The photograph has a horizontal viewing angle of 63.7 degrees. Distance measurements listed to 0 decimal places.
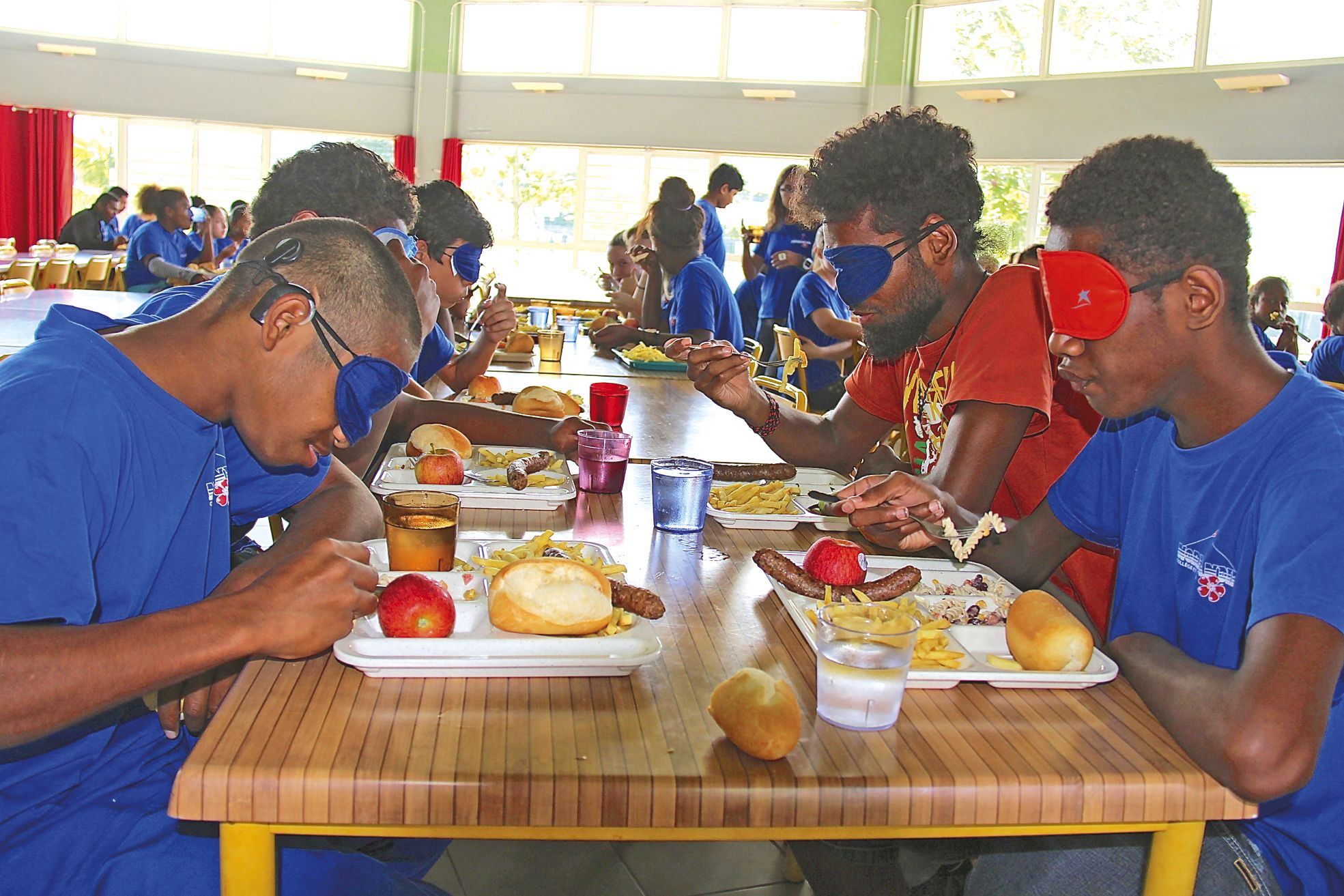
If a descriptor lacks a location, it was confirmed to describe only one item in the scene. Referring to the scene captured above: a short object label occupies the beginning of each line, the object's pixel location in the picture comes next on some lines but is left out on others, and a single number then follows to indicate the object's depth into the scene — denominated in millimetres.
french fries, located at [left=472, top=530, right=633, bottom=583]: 1699
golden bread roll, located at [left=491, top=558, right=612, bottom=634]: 1396
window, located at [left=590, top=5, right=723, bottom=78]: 14500
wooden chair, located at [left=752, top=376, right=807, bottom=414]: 4633
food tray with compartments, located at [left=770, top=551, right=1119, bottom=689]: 1407
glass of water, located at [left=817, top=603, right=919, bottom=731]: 1261
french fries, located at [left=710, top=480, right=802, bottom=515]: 2270
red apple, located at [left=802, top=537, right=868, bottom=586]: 1729
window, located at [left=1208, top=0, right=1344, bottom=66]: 11086
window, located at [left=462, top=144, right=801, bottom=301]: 14844
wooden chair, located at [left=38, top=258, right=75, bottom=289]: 9211
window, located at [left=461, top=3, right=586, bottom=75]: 14680
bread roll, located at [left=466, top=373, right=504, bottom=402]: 3814
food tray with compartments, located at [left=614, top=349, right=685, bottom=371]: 5004
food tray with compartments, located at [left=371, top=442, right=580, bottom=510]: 2262
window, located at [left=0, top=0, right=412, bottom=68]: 14203
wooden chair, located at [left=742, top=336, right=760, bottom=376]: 6457
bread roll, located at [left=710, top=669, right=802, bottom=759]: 1169
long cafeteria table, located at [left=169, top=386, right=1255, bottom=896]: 1088
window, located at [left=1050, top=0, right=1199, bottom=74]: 12062
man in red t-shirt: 2262
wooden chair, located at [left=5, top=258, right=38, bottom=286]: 8359
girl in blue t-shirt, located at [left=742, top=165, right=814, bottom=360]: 7309
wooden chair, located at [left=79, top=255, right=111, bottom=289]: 10539
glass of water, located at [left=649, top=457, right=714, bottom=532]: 2074
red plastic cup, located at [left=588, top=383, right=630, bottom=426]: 3051
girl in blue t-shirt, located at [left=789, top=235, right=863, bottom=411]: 6340
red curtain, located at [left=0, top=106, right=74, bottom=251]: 14195
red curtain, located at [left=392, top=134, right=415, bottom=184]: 14516
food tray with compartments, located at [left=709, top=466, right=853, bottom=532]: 2219
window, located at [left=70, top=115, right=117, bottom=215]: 14609
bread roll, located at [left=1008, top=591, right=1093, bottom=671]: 1438
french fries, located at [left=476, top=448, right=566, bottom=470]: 2588
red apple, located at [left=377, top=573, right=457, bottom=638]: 1381
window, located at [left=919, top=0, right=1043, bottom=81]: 13219
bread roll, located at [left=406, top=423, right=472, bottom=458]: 2572
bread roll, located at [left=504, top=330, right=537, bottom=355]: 5266
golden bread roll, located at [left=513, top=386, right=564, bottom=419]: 3348
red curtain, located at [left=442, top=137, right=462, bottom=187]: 14562
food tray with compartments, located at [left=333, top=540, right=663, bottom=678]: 1318
